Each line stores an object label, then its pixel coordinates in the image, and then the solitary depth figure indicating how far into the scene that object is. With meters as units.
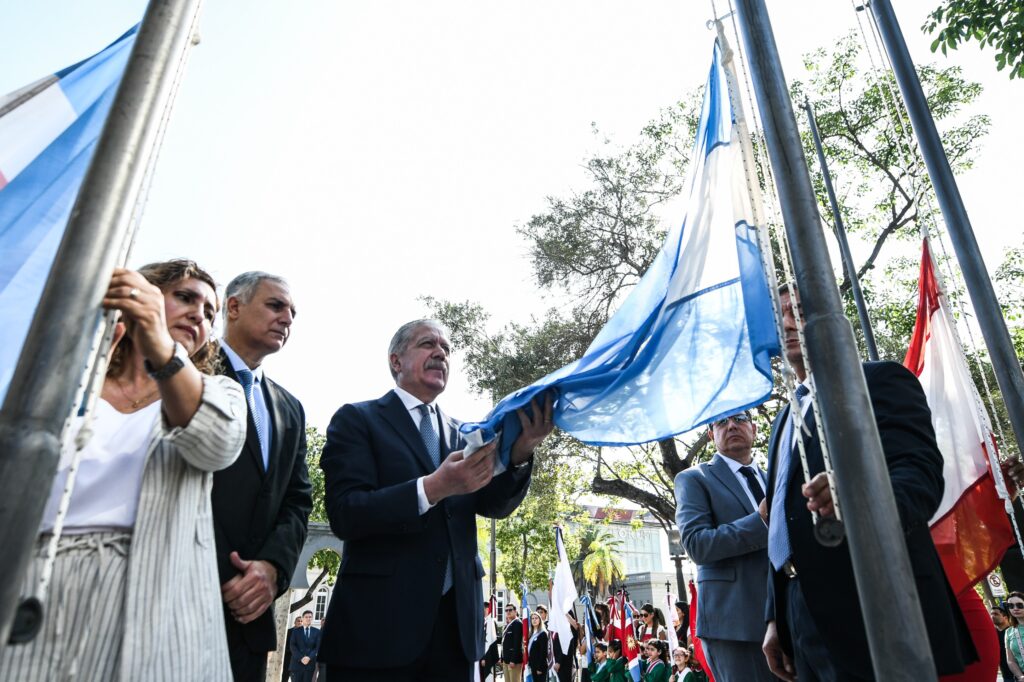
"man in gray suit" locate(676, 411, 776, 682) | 3.66
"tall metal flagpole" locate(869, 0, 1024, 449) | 3.69
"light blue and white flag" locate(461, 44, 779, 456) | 2.30
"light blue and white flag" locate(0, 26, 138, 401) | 2.09
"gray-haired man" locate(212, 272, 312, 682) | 2.40
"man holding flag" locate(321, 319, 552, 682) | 2.72
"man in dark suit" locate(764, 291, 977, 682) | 2.13
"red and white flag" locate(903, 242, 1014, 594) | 3.71
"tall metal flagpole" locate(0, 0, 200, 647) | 1.03
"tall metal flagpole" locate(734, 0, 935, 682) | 1.47
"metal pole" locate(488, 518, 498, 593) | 22.14
